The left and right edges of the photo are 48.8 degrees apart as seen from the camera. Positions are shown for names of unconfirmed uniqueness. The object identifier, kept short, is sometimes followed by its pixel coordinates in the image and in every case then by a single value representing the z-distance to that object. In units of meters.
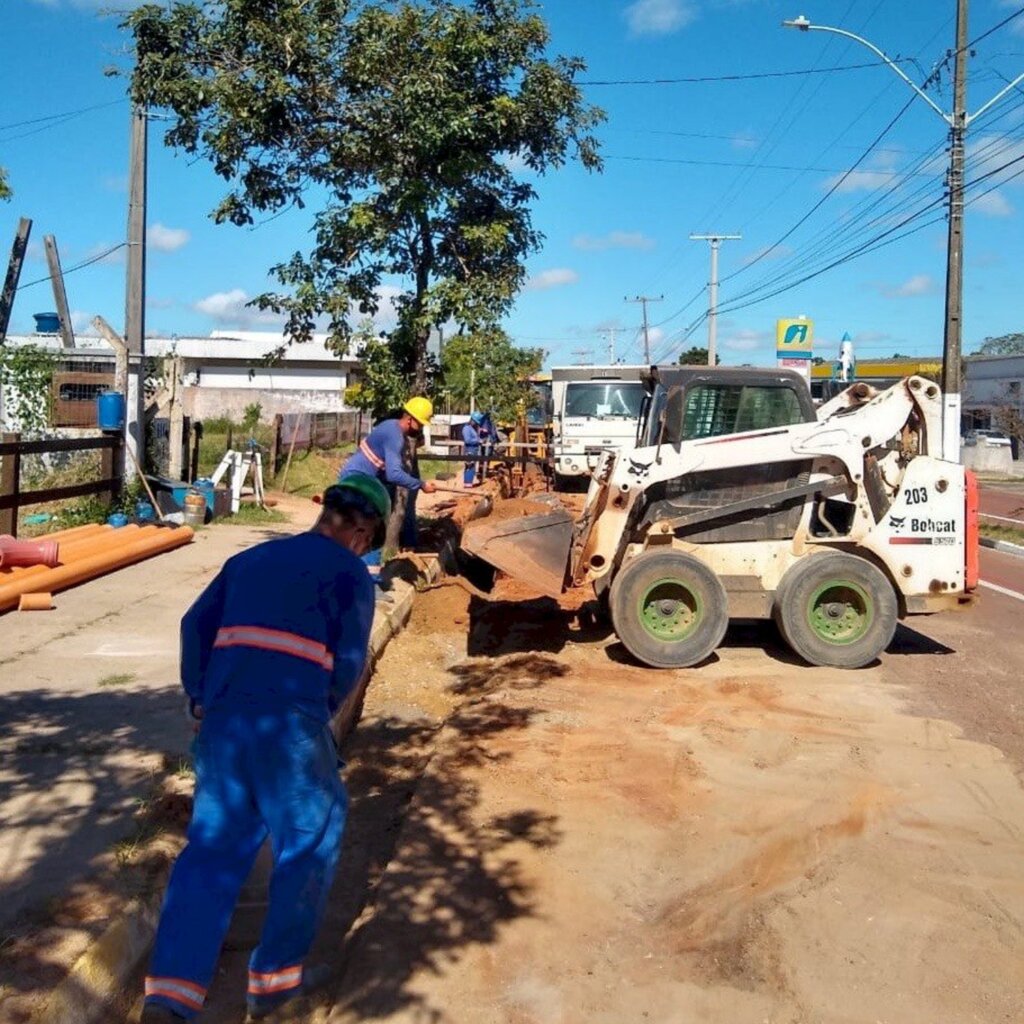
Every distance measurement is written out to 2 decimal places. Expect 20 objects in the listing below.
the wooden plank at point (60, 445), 11.31
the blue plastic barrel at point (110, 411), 14.55
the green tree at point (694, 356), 62.20
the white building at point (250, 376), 43.25
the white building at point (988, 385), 51.31
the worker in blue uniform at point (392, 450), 9.69
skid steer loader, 8.39
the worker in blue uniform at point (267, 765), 3.33
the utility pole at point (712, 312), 43.27
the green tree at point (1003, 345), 73.50
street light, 20.44
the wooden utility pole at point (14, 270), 21.23
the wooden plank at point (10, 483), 11.34
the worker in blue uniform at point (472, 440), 20.88
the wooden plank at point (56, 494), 11.29
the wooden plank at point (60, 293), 22.80
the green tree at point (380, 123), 10.77
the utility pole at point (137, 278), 15.42
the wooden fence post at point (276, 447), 22.75
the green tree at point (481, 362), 11.51
